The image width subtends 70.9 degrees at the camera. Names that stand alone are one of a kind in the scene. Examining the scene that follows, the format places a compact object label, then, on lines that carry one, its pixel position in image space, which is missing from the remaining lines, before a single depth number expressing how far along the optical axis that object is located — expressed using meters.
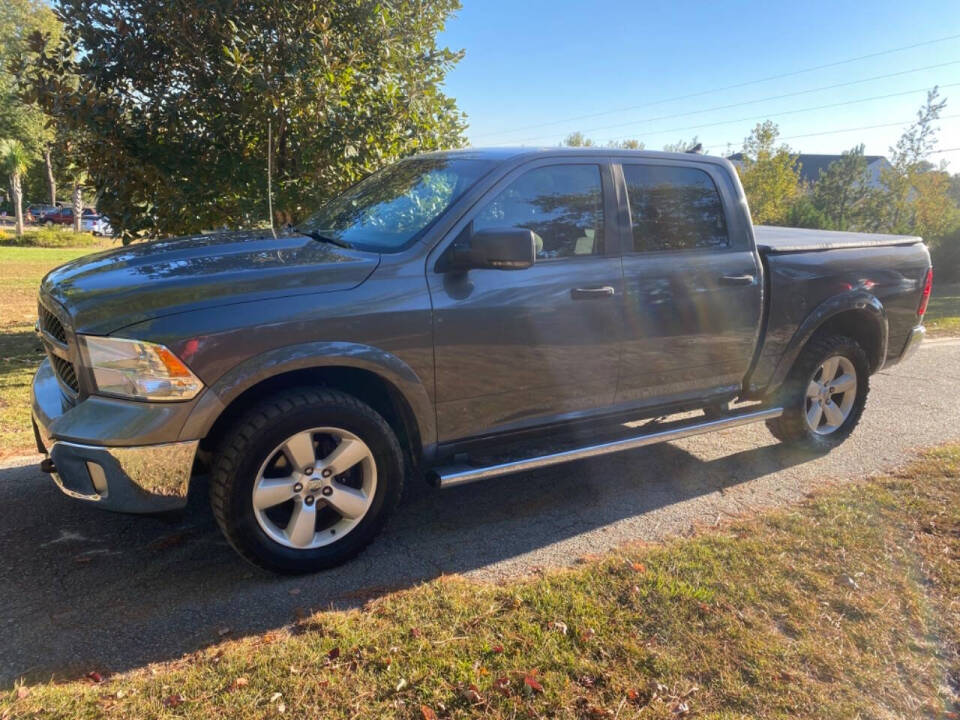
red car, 43.15
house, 59.22
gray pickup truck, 2.71
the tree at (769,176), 36.03
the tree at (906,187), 30.27
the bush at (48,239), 27.62
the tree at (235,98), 6.02
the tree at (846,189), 36.00
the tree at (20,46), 30.92
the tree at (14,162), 30.88
